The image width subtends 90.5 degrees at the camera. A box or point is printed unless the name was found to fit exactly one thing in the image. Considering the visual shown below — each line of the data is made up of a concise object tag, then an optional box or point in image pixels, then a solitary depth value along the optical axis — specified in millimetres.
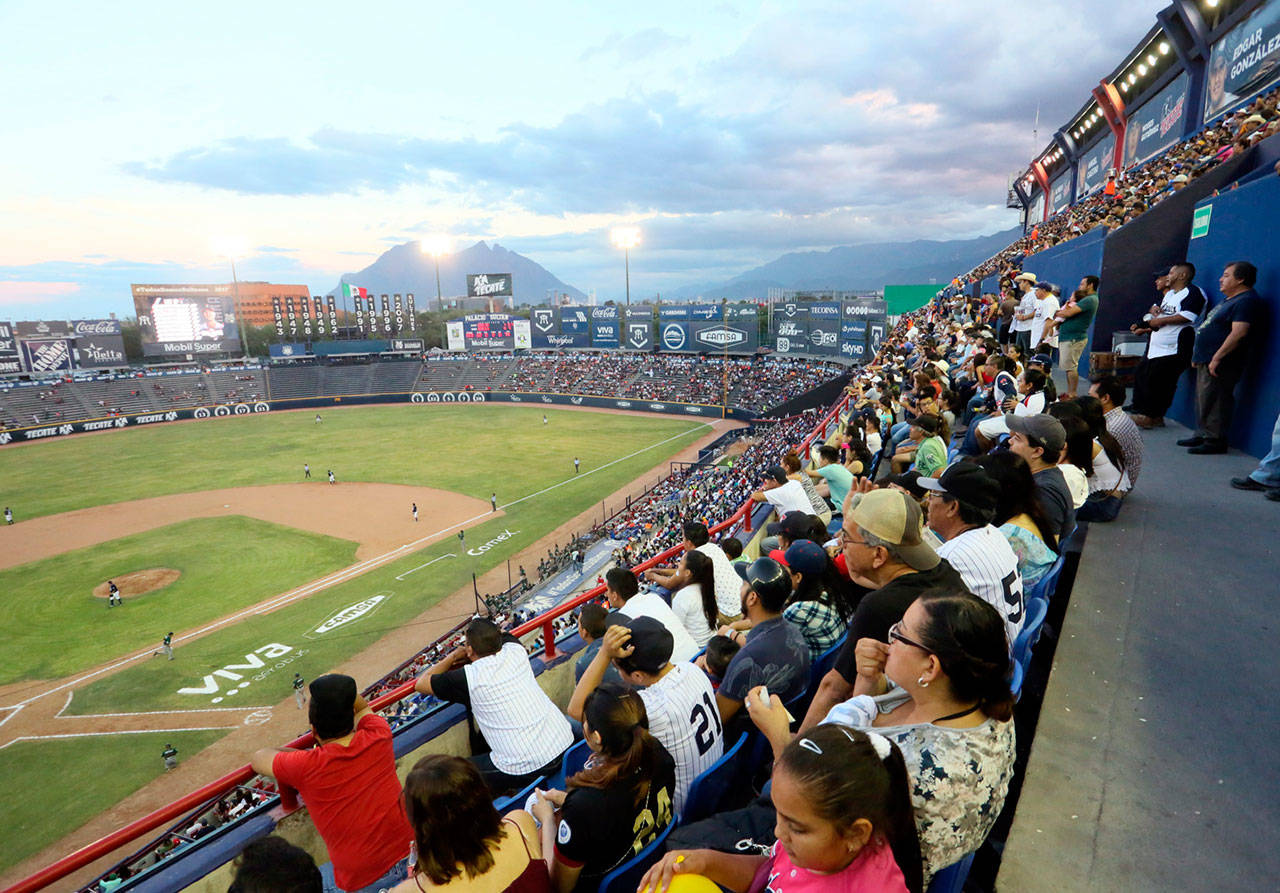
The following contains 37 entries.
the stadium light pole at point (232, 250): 64250
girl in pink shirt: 1649
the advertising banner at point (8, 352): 58688
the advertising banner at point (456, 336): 71625
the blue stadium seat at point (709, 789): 3023
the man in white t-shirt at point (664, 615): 4328
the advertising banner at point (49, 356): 59562
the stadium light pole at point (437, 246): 72625
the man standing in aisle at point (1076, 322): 9258
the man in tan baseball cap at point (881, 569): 2662
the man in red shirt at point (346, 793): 3285
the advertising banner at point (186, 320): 63594
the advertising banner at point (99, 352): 61938
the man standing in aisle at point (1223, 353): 6551
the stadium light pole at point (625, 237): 70375
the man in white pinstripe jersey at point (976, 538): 3057
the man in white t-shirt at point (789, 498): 7273
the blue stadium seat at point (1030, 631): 3164
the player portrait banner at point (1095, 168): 31016
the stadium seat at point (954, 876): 2115
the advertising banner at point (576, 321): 69250
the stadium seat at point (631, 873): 2549
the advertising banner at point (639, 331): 64875
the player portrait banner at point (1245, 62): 17109
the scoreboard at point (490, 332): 71125
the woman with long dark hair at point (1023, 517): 3797
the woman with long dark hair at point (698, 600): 5195
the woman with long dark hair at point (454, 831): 2309
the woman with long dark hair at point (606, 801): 2555
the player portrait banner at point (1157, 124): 23172
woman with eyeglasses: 1947
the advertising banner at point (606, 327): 67312
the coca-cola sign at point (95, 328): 63438
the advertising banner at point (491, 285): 87875
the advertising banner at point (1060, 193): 38969
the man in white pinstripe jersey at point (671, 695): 3074
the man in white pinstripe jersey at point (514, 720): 3863
